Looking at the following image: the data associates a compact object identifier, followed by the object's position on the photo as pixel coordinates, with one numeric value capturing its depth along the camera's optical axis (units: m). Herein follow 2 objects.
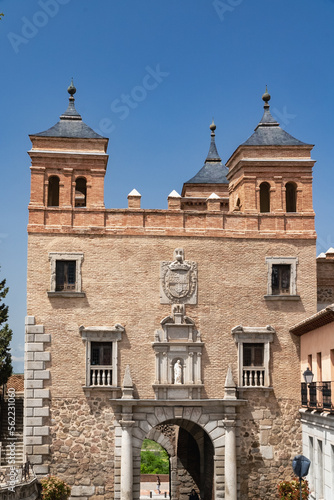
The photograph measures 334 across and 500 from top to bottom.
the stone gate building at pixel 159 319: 27.78
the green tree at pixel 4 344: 37.72
